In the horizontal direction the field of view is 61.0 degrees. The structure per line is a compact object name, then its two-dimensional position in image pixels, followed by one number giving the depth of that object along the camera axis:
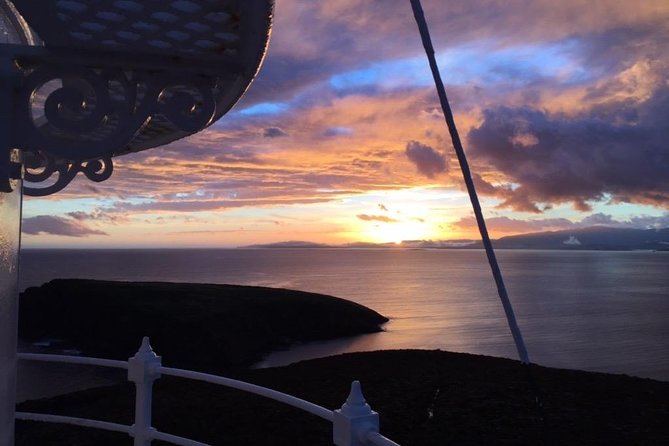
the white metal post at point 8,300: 2.82
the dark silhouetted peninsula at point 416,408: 11.27
